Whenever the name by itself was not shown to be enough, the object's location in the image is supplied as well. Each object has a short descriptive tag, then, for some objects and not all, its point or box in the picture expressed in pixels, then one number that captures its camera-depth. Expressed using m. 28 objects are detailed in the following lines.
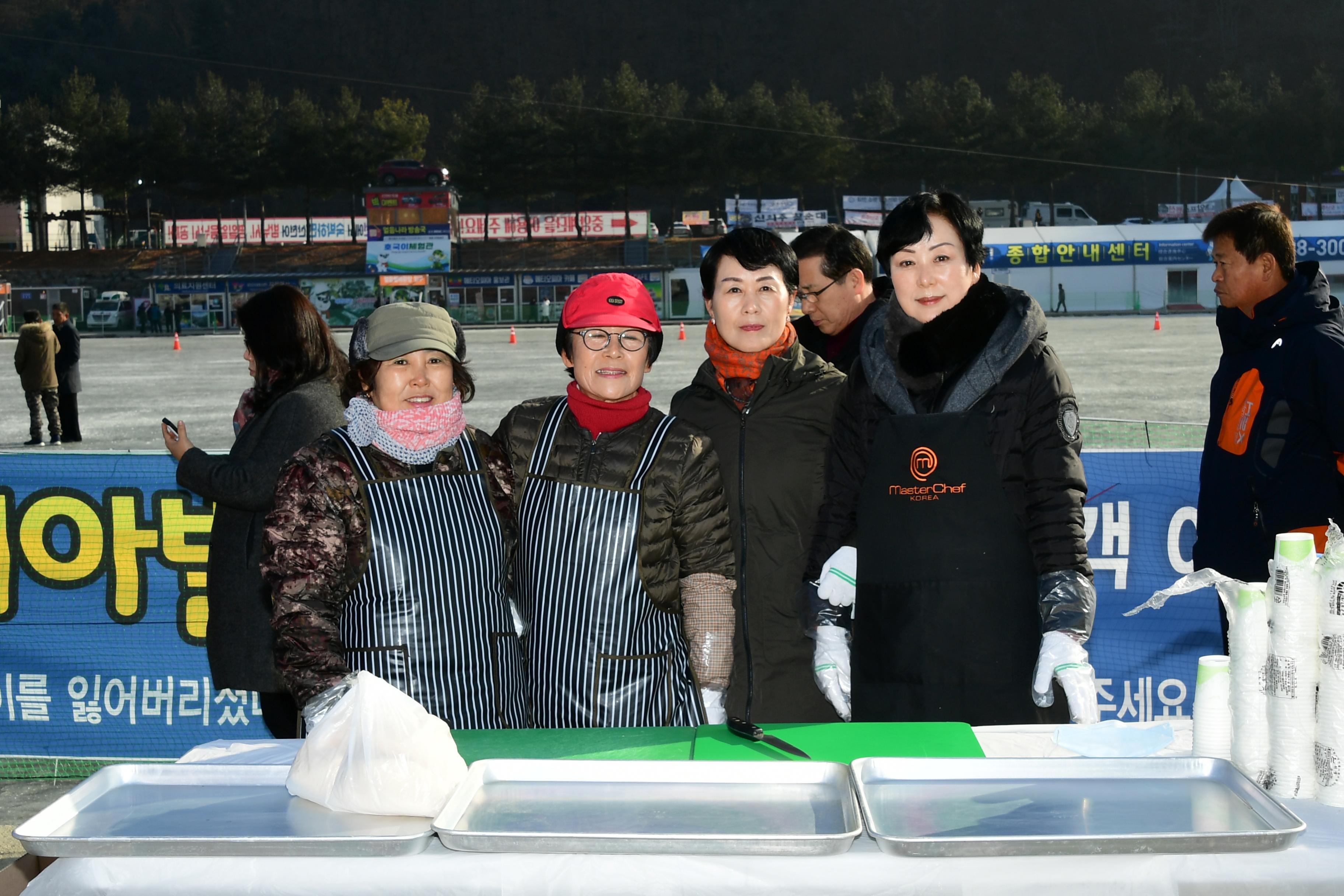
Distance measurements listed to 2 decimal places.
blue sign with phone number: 55.41
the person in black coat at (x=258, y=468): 3.34
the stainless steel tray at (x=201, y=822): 1.70
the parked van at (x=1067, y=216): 69.00
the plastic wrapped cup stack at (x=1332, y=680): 1.88
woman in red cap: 2.56
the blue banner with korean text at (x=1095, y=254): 54.59
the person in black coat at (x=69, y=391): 14.66
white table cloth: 1.68
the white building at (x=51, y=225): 80.25
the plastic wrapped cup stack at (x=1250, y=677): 1.97
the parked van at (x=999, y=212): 72.00
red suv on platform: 65.94
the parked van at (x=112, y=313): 54.19
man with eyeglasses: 4.15
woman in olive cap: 2.38
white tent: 65.81
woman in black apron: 2.61
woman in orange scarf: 3.03
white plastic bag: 1.80
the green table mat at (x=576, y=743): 2.16
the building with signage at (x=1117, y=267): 54.69
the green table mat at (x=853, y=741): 2.16
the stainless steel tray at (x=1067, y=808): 1.67
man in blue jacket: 3.32
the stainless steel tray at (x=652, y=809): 1.68
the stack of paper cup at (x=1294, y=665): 1.91
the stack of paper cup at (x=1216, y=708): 2.05
